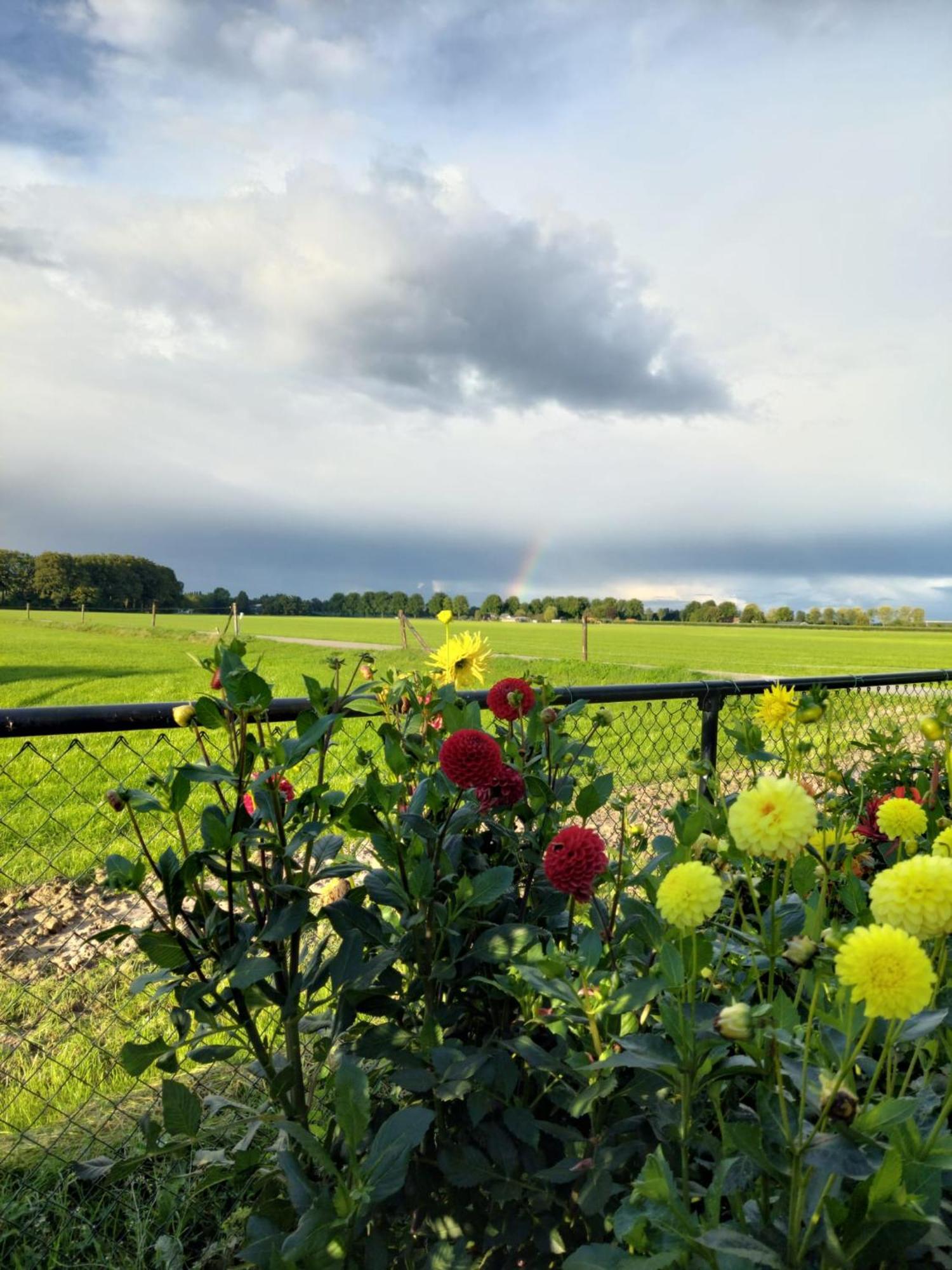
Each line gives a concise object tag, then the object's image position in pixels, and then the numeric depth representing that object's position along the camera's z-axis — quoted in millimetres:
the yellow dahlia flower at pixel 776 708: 1521
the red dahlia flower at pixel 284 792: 1225
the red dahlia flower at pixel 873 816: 1875
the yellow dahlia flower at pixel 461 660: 1572
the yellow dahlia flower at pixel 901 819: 1070
